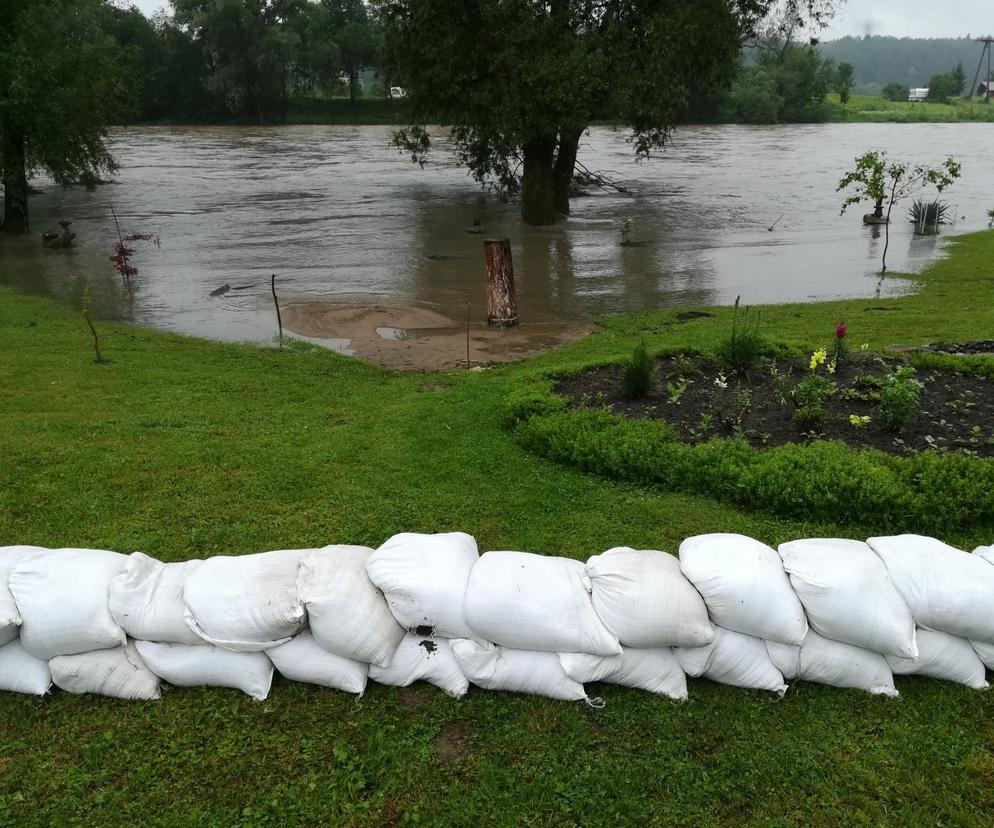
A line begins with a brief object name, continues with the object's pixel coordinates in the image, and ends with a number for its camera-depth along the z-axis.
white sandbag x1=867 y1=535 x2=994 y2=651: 3.60
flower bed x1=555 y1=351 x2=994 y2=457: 5.83
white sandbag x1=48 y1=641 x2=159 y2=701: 3.62
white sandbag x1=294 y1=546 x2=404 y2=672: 3.55
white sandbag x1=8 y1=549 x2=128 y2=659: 3.59
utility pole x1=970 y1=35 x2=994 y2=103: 100.60
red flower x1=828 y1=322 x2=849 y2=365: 6.94
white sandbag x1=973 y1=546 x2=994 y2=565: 3.93
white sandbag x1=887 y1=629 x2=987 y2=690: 3.64
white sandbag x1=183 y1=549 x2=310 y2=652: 3.56
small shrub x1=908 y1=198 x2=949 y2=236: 21.12
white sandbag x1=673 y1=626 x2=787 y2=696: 3.62
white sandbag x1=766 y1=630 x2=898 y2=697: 3.63
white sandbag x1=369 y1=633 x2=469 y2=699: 3.62
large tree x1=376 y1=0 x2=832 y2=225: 18.48
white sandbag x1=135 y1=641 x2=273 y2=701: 3.63
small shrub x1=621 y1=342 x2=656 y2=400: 6.71
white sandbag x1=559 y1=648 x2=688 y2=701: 3.56
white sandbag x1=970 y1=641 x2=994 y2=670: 3.68
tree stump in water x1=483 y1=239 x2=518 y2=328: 11.93
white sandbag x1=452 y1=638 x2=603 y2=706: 3.58
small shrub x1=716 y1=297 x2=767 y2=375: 7.12
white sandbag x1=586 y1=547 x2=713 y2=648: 3.52
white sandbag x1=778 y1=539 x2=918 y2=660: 3.56
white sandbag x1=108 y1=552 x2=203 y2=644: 3.63
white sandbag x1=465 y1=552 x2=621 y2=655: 3.54
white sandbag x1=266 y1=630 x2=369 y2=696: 3.62
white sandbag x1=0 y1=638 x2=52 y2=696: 3.63
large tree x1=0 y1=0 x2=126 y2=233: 18.33
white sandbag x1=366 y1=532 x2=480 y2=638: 3.61
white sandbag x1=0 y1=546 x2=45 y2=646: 3.58
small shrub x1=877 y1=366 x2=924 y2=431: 5.73
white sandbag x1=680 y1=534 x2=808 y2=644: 3.58
